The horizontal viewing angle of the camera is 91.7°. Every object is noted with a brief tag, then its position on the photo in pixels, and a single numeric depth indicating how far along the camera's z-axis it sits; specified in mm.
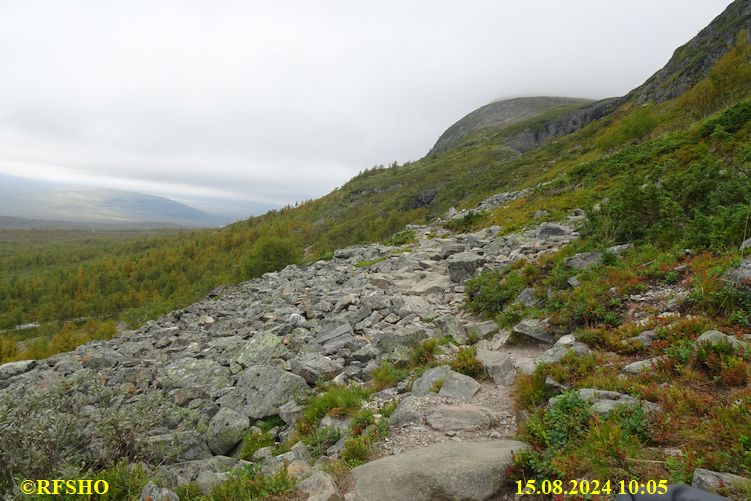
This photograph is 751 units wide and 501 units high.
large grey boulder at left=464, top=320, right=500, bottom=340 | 10250
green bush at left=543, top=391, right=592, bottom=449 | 4789
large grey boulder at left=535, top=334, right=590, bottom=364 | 7055
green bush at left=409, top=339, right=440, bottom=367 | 9070
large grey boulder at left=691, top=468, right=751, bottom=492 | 3346
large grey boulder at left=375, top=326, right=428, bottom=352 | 10570
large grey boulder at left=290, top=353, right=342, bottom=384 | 9957
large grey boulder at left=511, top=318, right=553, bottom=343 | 8812
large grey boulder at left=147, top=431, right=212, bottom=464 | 7680
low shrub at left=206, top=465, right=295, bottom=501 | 4867
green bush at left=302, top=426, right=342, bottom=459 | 6531
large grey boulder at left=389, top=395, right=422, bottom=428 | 6441
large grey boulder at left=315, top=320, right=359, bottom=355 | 11611
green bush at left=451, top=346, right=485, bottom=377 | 7910
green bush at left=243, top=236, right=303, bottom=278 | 47812
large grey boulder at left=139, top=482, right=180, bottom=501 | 5593
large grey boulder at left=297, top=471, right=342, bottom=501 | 4512
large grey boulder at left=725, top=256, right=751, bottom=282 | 6757
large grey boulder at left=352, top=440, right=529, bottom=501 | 4586
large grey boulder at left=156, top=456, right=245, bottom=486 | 6336
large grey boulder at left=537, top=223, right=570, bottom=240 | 17594
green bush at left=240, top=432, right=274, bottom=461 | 7785
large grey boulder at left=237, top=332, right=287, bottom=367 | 12195
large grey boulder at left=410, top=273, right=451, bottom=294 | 15758
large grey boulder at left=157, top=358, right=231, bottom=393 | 11438
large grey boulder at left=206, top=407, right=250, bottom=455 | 8305
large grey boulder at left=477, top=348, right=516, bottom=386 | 7518
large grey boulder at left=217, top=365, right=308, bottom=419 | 9203
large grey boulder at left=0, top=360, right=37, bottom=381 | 18922
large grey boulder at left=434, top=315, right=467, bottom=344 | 10171
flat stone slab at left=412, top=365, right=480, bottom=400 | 7142
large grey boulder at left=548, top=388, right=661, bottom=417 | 4922
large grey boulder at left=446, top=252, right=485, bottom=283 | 16078
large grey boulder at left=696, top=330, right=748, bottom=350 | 5527
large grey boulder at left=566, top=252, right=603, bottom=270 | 10891
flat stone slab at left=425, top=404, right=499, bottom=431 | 6152
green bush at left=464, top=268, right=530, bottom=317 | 11703
